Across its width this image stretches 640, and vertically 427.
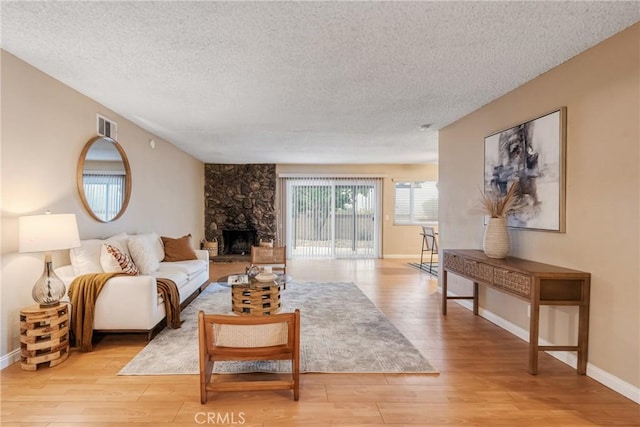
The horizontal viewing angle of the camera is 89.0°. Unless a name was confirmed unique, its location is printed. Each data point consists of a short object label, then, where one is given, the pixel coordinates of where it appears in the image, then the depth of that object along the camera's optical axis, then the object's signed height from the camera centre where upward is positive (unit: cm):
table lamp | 247 -27
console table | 246 -64
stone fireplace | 845 +27
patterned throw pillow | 320 -54
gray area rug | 255 -126
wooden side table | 247 -101
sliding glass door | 860 -22
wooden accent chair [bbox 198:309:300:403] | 203 -86
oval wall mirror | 347 +33
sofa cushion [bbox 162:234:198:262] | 482 -65
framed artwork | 274 +40
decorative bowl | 318 -69
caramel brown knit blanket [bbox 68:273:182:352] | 284 -86
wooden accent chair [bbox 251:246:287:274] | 532 -80
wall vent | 374 +94
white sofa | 293 -78
